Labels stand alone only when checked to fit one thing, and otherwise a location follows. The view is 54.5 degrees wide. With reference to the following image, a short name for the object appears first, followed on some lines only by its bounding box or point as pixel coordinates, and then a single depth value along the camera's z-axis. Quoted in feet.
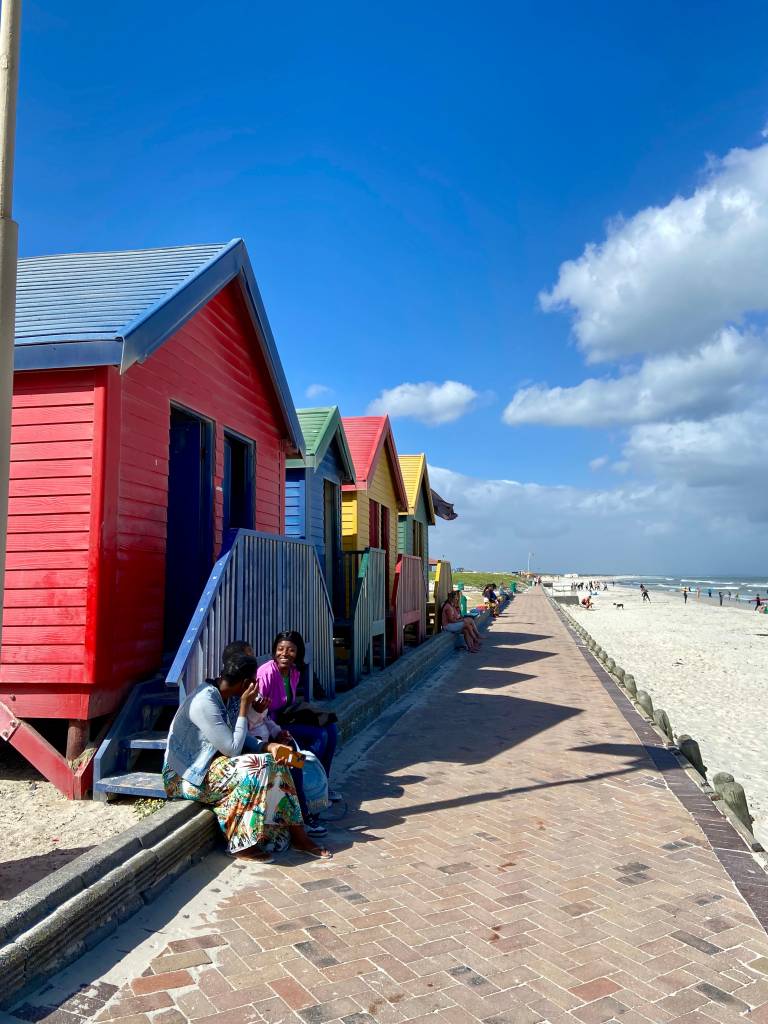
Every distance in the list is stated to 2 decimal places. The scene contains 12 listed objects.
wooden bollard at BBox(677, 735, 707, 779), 24.54
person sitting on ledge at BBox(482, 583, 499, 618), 105.09
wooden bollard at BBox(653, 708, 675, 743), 28.63
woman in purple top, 19.11
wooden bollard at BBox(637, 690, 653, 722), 32.81
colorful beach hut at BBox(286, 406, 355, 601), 38.73
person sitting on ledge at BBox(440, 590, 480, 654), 58.65
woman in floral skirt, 15.42
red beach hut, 18.76
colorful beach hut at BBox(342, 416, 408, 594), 47.80
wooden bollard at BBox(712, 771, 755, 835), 19.56
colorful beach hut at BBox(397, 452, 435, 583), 68.08
